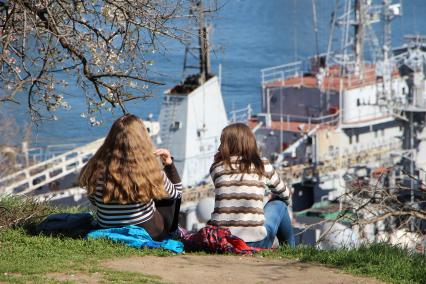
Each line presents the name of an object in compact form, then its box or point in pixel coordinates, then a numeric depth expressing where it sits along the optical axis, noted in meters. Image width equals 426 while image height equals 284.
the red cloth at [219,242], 14.41
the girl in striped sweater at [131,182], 14.12
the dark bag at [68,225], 15.21
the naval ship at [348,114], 64.75
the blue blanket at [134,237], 14.45
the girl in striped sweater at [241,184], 14.66
